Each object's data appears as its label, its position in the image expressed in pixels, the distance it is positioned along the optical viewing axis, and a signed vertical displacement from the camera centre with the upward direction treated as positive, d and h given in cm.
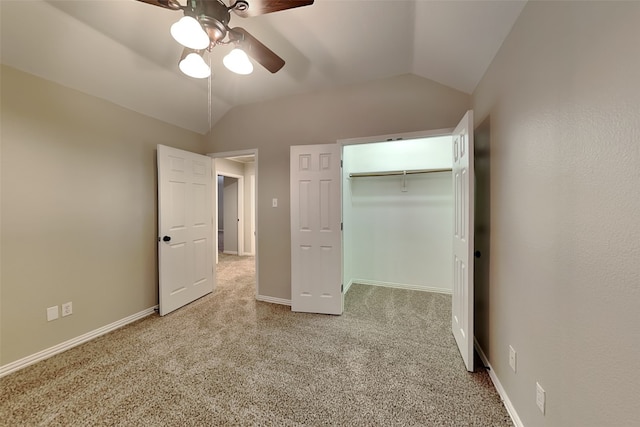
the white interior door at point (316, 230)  269 -21
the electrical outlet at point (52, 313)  200 -86
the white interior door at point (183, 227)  272 -19
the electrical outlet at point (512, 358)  138 -87
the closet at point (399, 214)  329 -3
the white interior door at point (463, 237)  173 -20
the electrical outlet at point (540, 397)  110 -88
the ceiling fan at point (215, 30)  120 +107
